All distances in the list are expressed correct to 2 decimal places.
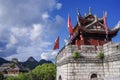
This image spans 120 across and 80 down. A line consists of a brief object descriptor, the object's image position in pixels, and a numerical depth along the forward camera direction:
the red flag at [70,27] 10.84
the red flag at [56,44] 11.24
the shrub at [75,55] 9.21
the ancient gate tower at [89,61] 8.76
